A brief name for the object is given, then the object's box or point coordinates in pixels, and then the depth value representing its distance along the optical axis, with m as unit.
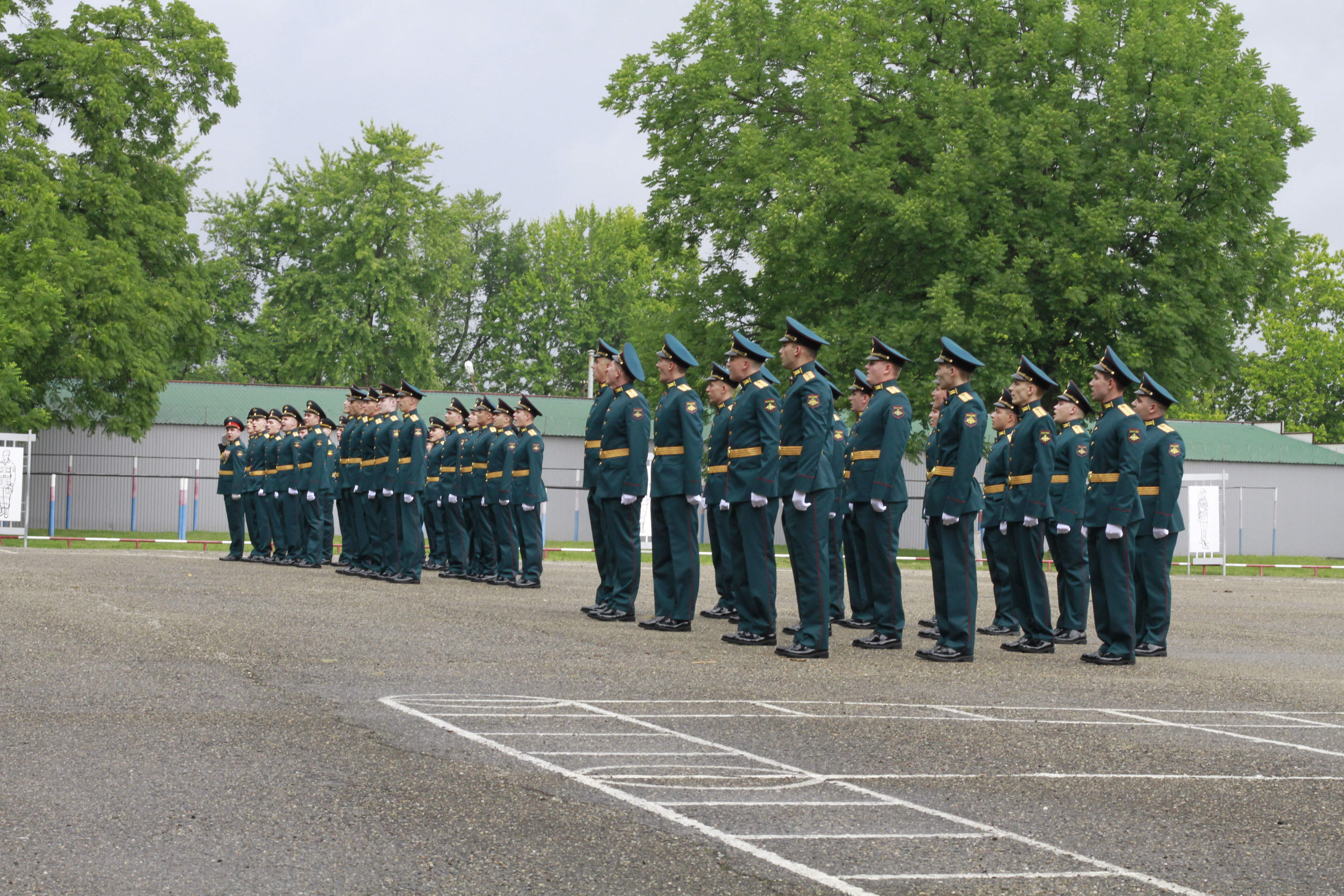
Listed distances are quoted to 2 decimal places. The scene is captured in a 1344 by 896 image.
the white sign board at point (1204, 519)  25.84
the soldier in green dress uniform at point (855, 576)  12.59
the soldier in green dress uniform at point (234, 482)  20.48
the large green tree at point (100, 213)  29.56
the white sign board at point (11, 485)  25.44
